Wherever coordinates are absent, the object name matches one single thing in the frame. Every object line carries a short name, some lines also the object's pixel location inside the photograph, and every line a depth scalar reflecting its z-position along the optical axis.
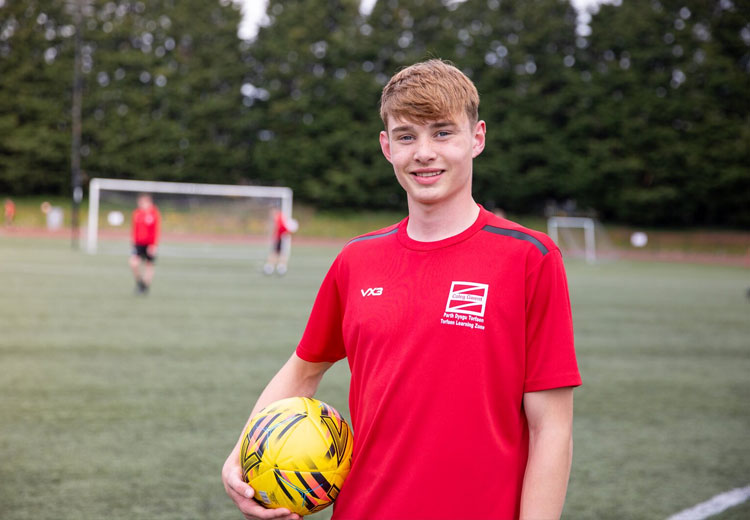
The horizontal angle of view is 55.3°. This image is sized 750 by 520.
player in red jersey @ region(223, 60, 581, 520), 1.71
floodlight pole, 29.46
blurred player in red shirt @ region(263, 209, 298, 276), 19.52
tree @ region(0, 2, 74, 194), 47.38
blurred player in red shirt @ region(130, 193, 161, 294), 14.07
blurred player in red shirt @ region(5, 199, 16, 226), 38.94
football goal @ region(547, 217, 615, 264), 37.06
